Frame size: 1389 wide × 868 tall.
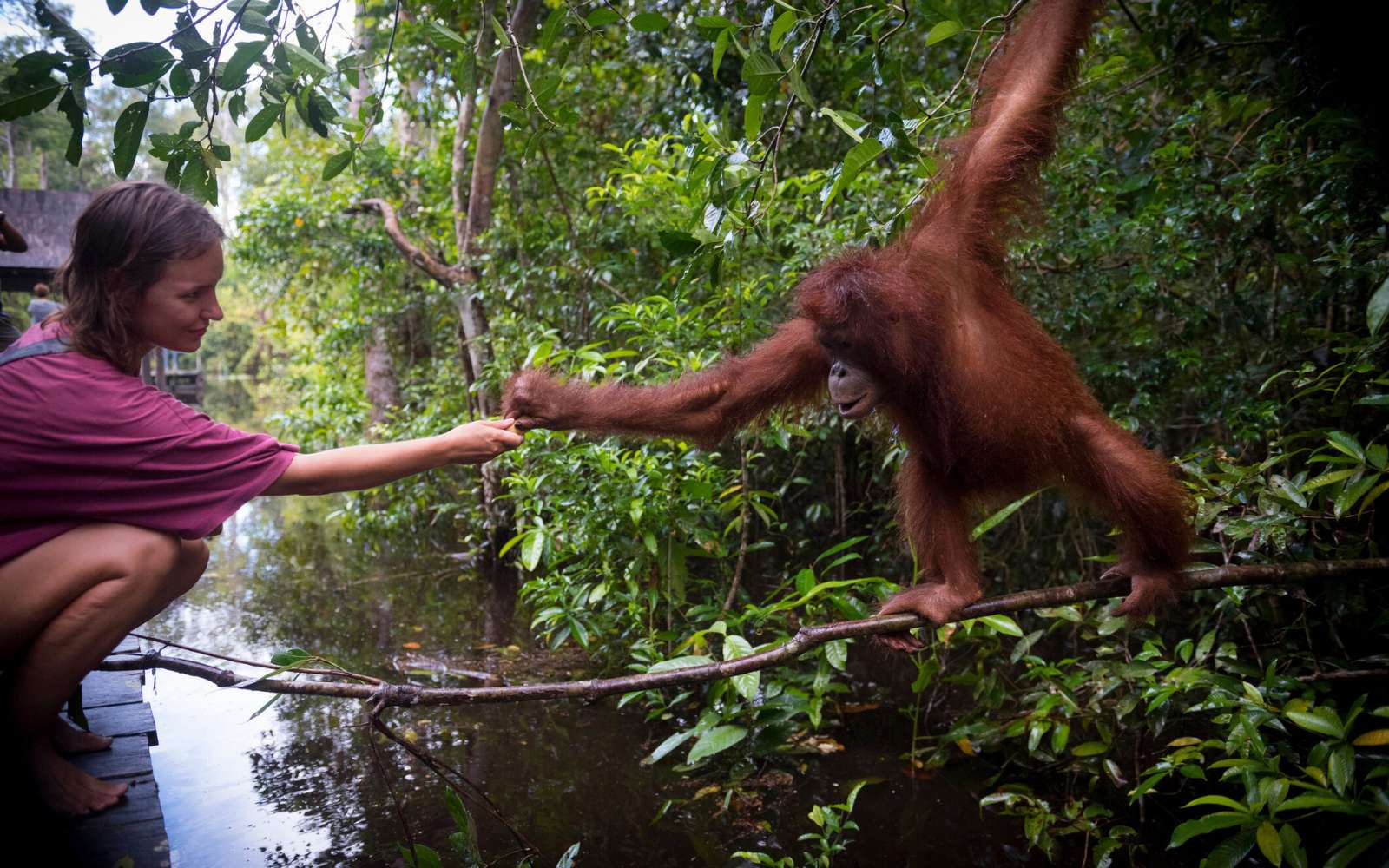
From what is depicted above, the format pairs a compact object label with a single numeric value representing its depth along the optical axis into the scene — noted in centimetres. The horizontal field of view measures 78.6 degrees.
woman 188
